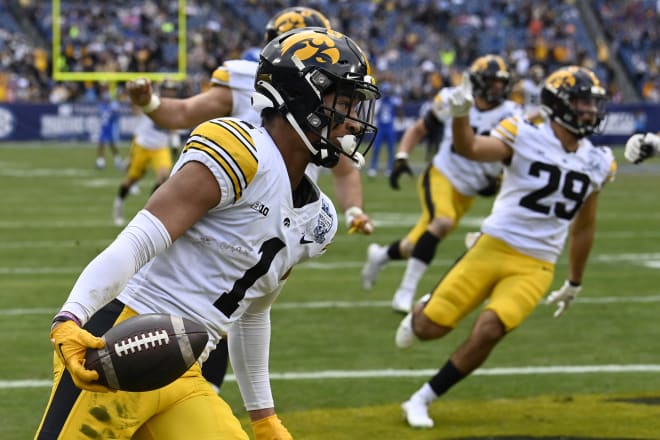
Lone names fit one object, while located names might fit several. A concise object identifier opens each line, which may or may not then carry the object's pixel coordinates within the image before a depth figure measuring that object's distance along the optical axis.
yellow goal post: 50.69
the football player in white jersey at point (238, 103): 11.51
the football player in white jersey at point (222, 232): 6.45
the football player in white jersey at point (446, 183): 18.33
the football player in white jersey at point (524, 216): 11.91
